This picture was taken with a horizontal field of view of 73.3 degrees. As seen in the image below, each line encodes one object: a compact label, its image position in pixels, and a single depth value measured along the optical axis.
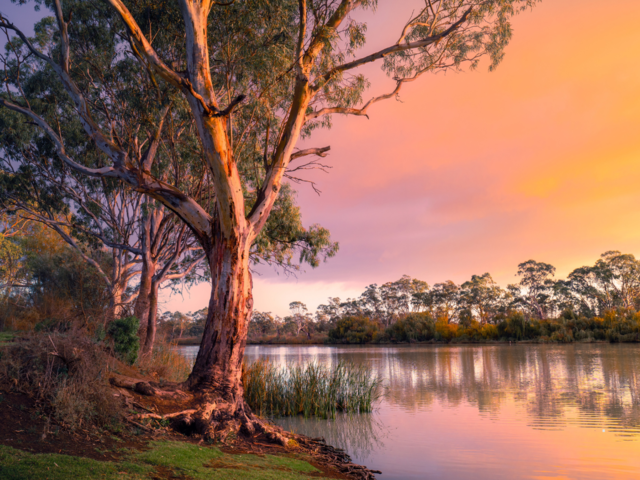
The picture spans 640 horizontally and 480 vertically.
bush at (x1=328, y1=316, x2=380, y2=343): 44.38
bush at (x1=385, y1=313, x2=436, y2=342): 40.69
